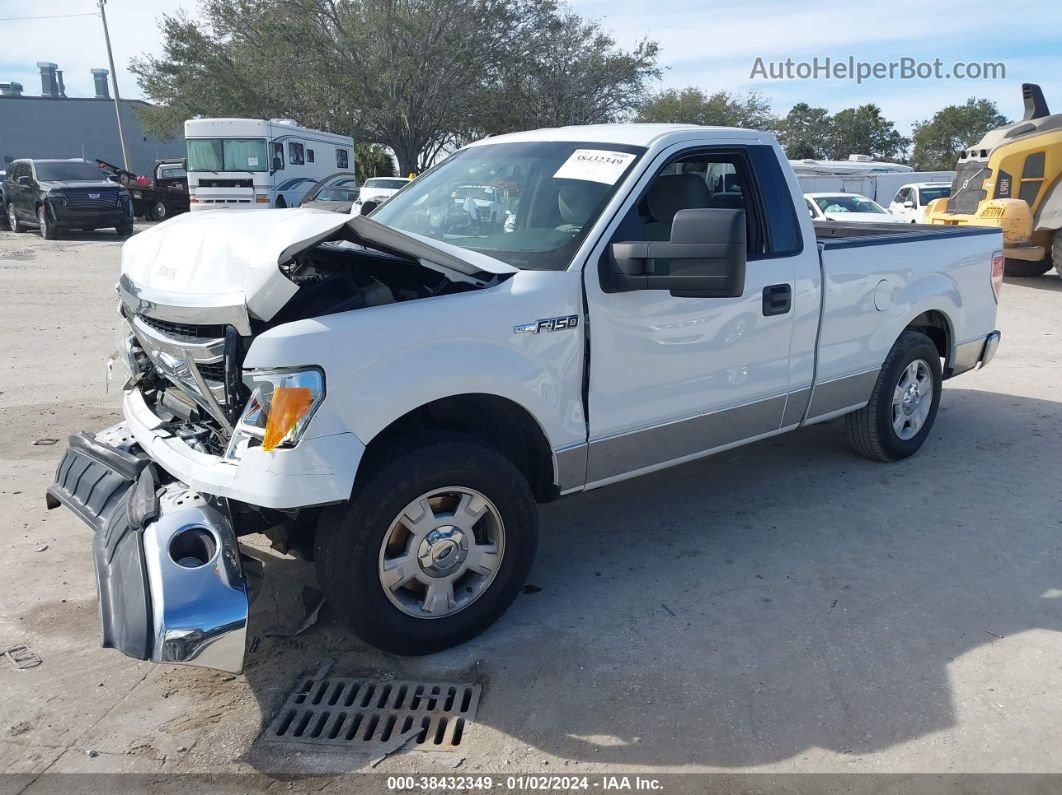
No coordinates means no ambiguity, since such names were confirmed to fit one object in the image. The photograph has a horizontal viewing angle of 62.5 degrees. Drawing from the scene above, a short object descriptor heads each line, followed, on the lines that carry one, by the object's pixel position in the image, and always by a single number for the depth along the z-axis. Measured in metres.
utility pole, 37.29
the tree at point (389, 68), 33.94
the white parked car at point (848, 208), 16.97
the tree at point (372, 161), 47.84
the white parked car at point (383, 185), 25.34
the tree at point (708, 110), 46.34
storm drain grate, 2.98
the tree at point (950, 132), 54.78
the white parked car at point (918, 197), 20.22
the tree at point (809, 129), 56.84
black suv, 20.48
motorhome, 24.39
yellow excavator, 13.77
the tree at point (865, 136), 60.41
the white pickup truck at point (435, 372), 2.97
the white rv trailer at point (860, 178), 30.25
